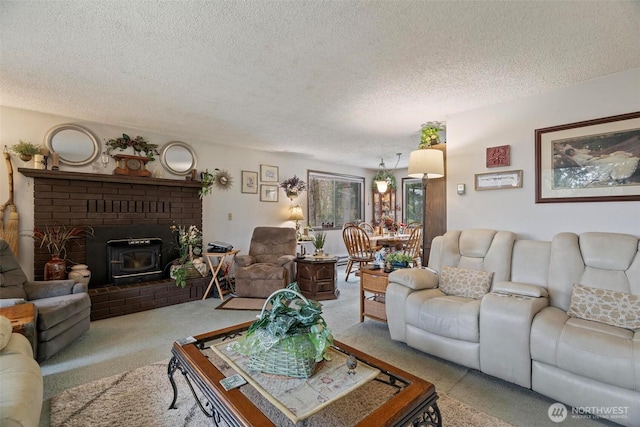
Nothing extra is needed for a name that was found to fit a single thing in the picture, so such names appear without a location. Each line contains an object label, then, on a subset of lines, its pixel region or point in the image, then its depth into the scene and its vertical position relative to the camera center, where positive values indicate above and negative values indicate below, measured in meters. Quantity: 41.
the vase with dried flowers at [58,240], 3.25 -0.28
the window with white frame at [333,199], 6.44 +0.35
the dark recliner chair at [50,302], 2.31 -0.74
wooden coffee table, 1.12 -0.76
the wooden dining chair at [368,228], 6.95 -0.33
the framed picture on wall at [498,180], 2.94 +0.34
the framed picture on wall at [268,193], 5.41 +0.40
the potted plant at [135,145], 3.85 +0.94
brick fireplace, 3.40 +0.02
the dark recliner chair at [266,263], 4.01 -0.71
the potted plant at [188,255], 4.04 -0.58
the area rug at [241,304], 3.70 -1.16
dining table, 5.32 -0.49
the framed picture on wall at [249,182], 5.16 +0.57
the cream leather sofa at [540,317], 1.65 -0.72
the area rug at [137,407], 1.68 -1.16
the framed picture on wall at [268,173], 5.41 +0.77
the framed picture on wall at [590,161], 2.36 +0.44
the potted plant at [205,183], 4.52 +0.49
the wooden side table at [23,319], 2.09 -0.73
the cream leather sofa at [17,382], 1.13 -0.75
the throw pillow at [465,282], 2.56 -0.61
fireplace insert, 3.72 -0.58
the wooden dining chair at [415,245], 4.84 -0.52
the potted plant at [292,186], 5.66 +0.54
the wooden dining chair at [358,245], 5.09 -0.54
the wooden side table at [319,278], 4.16 -0.90
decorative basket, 1.37 -0.65
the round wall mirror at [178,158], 4.34 +0.86
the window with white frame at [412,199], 7.09 +0.35
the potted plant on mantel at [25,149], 3.23 +0.73
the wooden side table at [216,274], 4.14 -0.84
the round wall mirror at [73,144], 3.51 +0.88
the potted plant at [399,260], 3.27 -0.52
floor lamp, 3.09 +0.53
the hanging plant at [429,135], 3.69 +0.98
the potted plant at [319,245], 4.46 -0.46
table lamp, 5.63 -0.01
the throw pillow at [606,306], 1.90 -0.64
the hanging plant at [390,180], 6.94 +0.81
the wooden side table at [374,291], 3.07 -0.82
